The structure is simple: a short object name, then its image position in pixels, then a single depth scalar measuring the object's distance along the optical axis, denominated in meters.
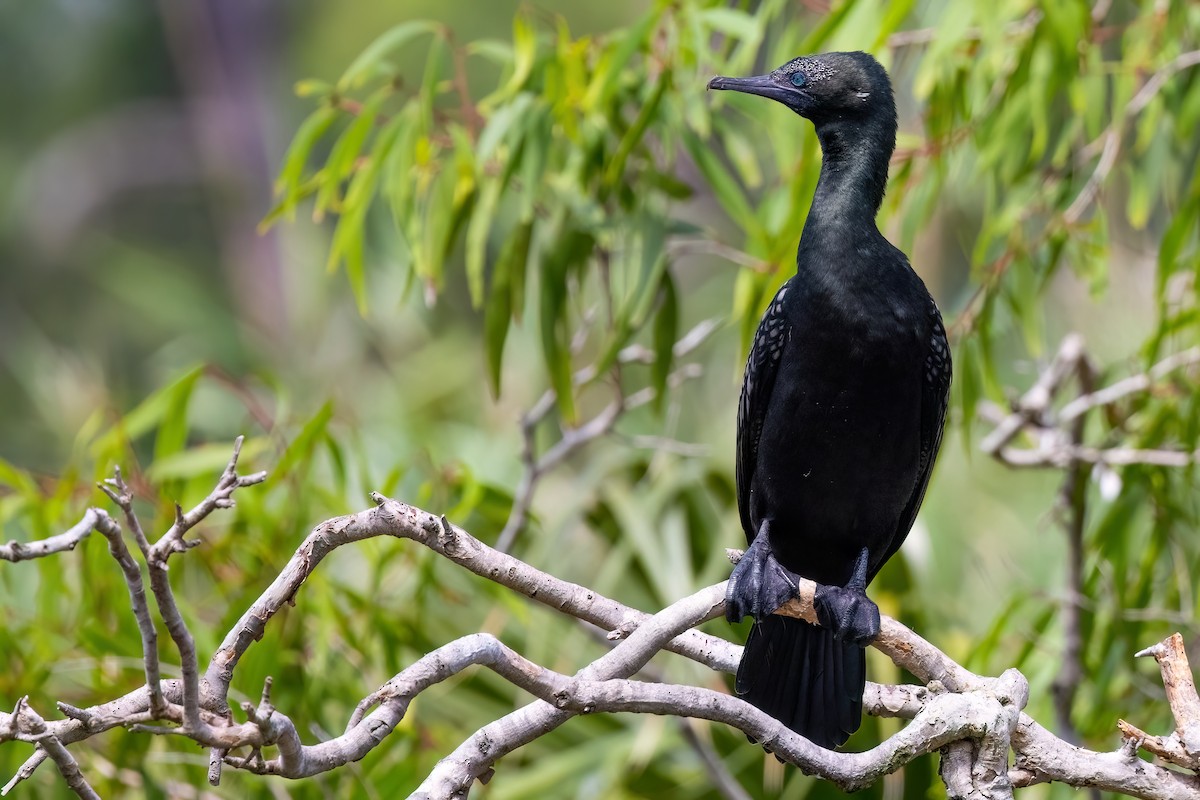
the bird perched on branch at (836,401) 12.70
